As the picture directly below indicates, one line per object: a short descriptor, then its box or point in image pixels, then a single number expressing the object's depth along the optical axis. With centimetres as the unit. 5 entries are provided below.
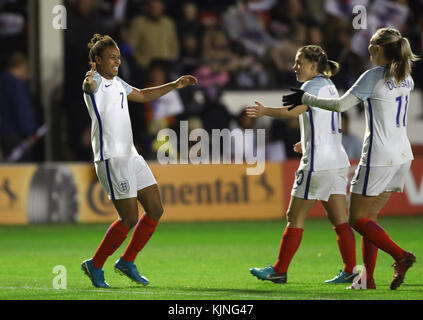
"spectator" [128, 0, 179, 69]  3375
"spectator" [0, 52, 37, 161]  3078
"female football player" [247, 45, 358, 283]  1598
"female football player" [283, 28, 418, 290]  1486
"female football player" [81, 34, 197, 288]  1566
